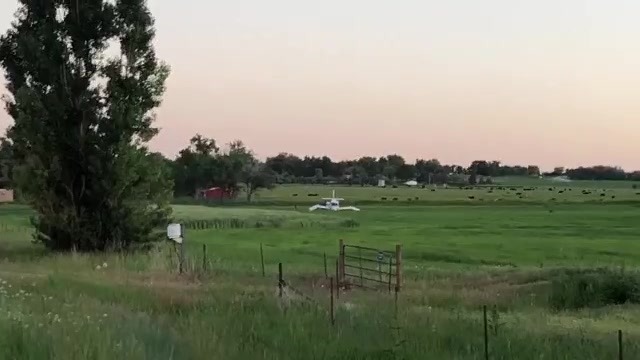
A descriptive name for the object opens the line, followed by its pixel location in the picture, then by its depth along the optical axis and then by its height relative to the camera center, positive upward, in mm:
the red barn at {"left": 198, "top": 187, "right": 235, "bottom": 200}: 147800 -2201
